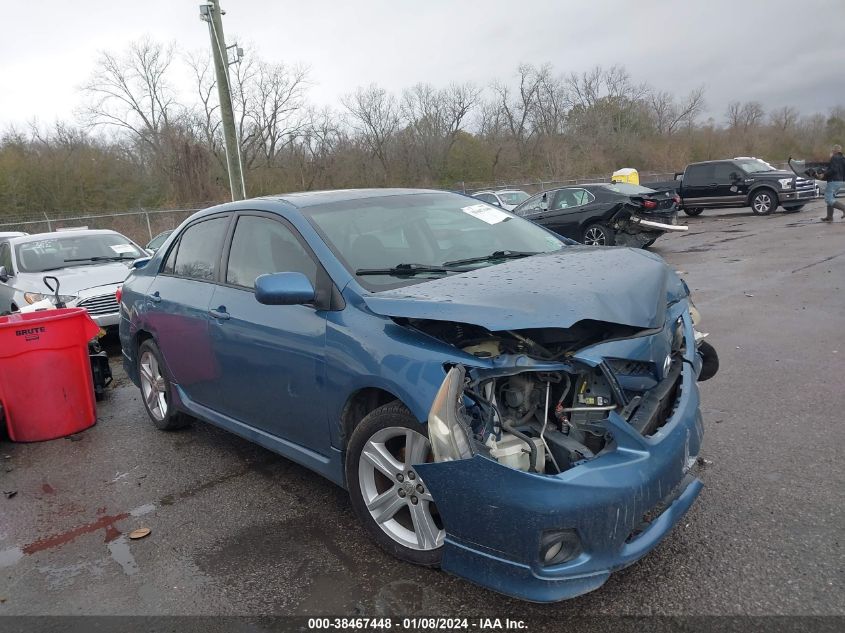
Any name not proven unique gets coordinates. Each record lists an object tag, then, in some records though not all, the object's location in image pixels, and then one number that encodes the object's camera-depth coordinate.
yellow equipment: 26.99
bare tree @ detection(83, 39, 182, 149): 42.91
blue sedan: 2.39
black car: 12.98
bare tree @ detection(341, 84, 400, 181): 47.66
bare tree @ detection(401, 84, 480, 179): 49.16
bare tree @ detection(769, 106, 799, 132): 62.38
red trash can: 5.04
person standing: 15.70
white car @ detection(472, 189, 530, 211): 22.34
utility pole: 13.58
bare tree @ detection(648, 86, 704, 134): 62.94
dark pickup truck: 19.70
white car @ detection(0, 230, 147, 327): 8.14
